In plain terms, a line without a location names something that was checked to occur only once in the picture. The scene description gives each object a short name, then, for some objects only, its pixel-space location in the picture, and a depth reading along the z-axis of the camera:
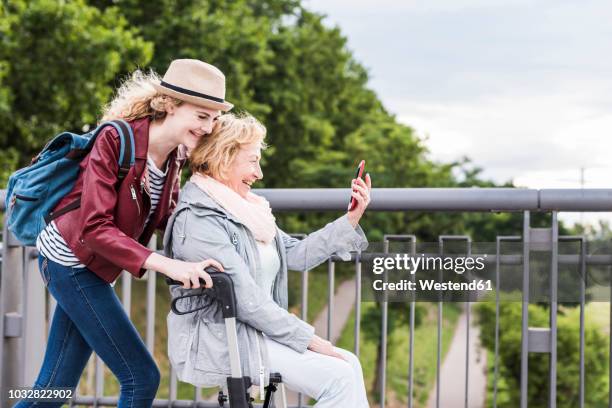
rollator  3.12
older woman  3.23
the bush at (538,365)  15.39
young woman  3.17
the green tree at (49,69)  17.03
